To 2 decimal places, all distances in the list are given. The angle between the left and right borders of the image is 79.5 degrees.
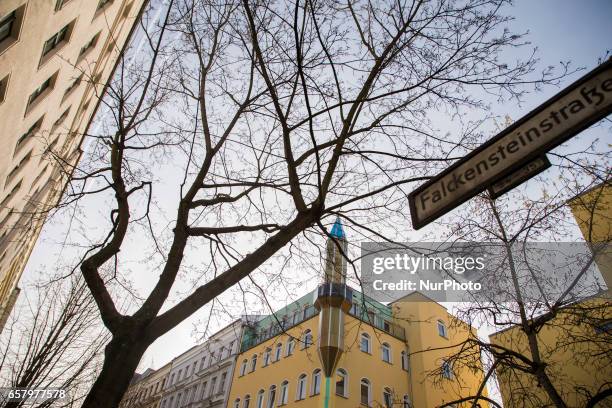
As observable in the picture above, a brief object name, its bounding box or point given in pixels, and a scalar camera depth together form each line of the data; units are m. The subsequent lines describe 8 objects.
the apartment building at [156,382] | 41.03
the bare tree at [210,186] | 3.62
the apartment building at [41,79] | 7.62
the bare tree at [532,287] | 8.24
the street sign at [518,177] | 2.25
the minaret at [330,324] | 21.39
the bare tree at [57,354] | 11.31
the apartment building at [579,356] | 12.03
